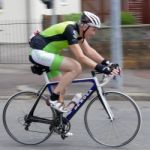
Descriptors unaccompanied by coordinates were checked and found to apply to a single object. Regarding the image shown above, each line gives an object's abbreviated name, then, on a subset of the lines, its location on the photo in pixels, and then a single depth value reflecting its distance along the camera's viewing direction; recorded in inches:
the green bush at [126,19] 640.0
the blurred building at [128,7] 901.0
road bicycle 318.3
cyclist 307.2
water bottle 321.3
